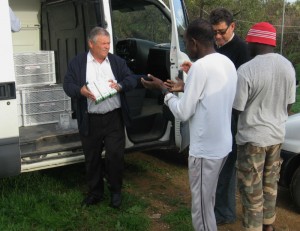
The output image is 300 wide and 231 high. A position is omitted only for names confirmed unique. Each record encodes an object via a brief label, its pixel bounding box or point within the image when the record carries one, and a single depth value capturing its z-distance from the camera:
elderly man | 3.71
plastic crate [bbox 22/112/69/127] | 4.78
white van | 3.59
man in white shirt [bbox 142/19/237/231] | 2.61
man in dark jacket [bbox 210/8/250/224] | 3.47
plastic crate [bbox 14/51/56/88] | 5.01
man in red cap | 2.98
